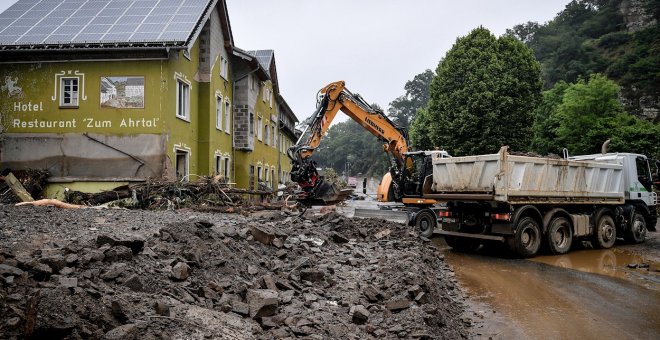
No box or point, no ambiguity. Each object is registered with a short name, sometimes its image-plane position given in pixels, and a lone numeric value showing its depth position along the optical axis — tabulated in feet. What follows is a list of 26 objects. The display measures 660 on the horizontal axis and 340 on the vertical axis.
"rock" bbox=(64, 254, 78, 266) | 15.07
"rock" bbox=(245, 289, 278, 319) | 14.98
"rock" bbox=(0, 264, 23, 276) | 12.96
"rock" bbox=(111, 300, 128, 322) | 12.29
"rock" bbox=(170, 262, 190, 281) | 16.75
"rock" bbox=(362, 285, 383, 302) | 19.19
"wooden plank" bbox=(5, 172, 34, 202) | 45.03
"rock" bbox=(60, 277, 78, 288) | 13.08
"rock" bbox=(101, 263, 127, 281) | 14.82
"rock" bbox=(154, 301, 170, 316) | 13.12
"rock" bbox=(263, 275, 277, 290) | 18.22
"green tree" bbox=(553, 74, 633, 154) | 111.96
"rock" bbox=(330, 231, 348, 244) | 31.63
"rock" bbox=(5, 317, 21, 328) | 10.73
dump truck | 35.42
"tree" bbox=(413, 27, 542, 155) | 94.17
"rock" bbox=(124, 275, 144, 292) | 14.87
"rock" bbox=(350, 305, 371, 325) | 16.40
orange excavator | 47.16
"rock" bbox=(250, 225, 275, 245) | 25.49
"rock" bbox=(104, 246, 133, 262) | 16.43
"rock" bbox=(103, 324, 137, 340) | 11.09
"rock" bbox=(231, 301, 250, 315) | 14.98
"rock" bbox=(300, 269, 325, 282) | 20.76
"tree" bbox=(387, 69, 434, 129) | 330.54
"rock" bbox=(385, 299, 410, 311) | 17.85
